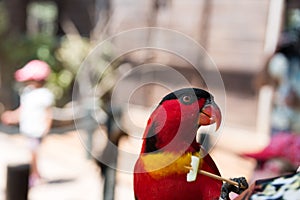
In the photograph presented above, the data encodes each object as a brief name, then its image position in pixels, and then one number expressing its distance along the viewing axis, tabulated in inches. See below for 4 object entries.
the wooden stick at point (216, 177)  44.0
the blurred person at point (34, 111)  154.0
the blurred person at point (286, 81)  131.2
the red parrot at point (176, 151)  43.9
